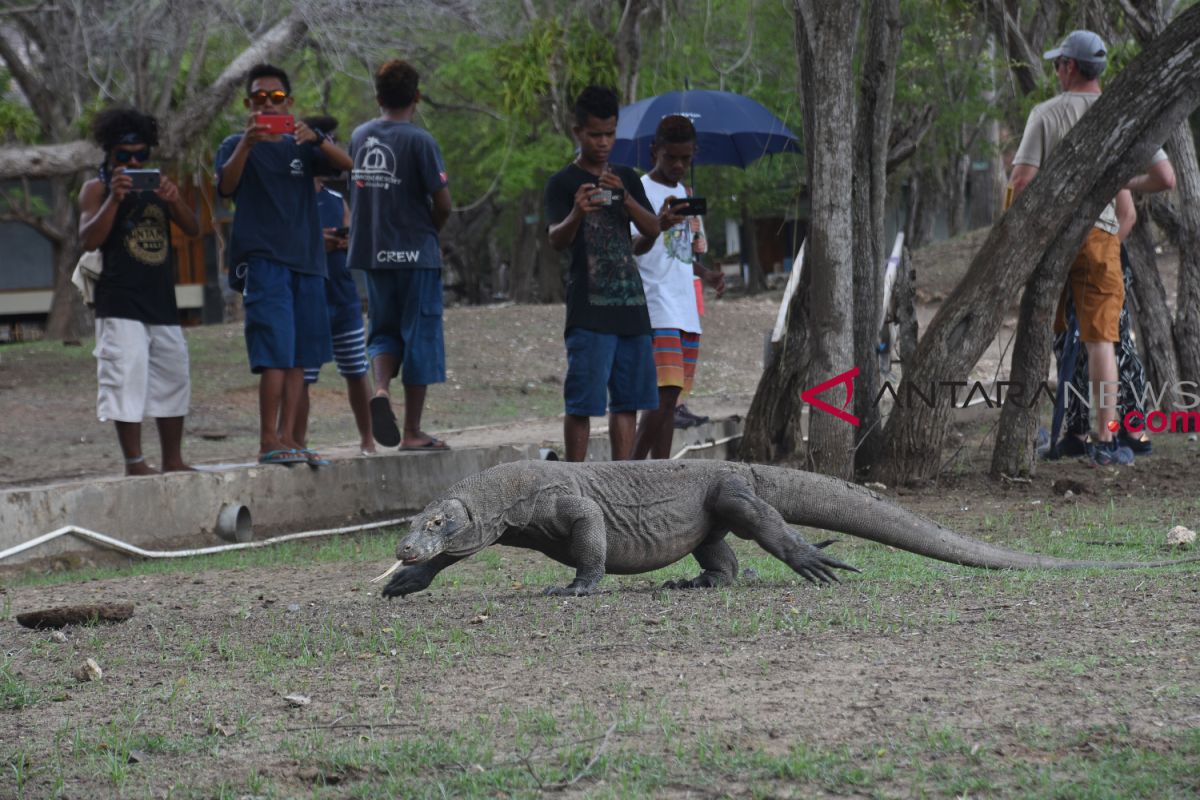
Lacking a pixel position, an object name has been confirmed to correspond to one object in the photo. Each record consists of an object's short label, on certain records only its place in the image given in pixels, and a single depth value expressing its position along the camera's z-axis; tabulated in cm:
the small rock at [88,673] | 930
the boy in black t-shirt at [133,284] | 1694
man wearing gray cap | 1912
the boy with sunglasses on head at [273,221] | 1698
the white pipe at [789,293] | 2186
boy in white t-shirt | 1812
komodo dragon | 1141
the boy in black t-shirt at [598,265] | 1602
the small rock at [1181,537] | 1379
